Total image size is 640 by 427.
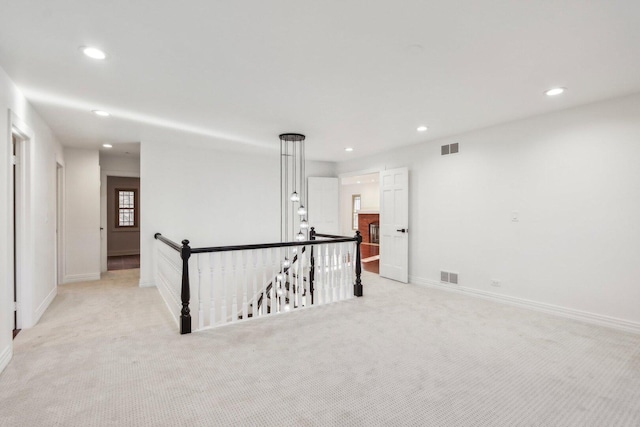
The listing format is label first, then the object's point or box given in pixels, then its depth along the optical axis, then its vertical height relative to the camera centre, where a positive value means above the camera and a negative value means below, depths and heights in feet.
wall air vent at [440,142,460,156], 15.40 +3.19
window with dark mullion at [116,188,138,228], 28.88 +0.17
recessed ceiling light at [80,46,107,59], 7.32 +3.87
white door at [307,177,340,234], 22.82 +0.53
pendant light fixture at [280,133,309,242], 21.65 +1.47
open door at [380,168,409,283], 17.60 -0.77
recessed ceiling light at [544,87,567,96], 9.71 +3.88
